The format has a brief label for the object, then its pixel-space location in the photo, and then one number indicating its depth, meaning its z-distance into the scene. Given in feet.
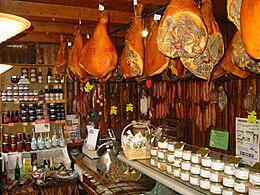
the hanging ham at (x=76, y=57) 10.43
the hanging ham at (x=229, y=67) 7.59
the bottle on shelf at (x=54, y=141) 17.65
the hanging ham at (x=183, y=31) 4.89
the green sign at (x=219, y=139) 13.51
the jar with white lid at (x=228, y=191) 5.72
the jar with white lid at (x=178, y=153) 7.45
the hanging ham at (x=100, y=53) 8.14
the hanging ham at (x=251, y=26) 3.25
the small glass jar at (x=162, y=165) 7.89
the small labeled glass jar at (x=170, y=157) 7.69
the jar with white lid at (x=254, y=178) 5.43
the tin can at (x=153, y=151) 8.42
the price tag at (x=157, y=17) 7.39
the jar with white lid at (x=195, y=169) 6.72
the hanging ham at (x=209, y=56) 5.52
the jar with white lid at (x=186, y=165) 7.01
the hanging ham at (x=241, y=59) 5.59
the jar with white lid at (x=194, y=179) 6.63
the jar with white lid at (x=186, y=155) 7.17
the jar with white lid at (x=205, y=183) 6.33
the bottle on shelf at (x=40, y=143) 17.17
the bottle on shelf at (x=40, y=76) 17.81
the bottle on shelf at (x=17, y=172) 16.10
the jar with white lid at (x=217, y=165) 6.29
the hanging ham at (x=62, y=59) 12.91
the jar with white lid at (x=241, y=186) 5.59
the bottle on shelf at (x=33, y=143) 17.01
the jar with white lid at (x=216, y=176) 6.20
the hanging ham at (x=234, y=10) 3.93
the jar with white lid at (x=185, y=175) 6.92
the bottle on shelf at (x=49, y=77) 17.86
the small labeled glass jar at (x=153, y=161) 8.27
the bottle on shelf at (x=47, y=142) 17.35
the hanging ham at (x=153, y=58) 6.74
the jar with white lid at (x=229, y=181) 5.82
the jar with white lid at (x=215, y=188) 6.05
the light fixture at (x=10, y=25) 4.14
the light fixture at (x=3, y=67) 9.95
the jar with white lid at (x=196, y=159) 6.93
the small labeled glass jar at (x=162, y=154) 8.00
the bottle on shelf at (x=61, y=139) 17.81
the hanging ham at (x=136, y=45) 7.21
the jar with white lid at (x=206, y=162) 6.57
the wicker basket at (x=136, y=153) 9.00
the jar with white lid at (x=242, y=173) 5.70
